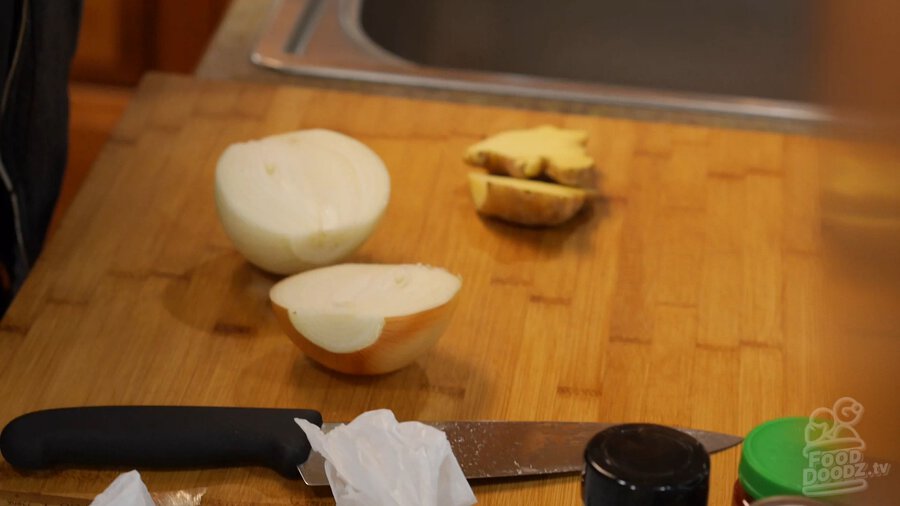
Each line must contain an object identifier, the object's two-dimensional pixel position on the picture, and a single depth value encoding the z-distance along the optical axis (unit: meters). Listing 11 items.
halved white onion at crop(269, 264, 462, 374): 1.06
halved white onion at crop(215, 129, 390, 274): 1.12
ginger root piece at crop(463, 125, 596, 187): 1.19
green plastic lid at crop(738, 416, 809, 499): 0.94
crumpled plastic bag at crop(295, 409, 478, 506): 0.97
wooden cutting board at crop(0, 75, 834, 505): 1.07
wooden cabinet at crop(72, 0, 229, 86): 1.76
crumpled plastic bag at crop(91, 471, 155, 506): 0.98
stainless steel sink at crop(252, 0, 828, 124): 1.53
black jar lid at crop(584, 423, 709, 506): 0.89
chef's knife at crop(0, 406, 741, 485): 1.01
